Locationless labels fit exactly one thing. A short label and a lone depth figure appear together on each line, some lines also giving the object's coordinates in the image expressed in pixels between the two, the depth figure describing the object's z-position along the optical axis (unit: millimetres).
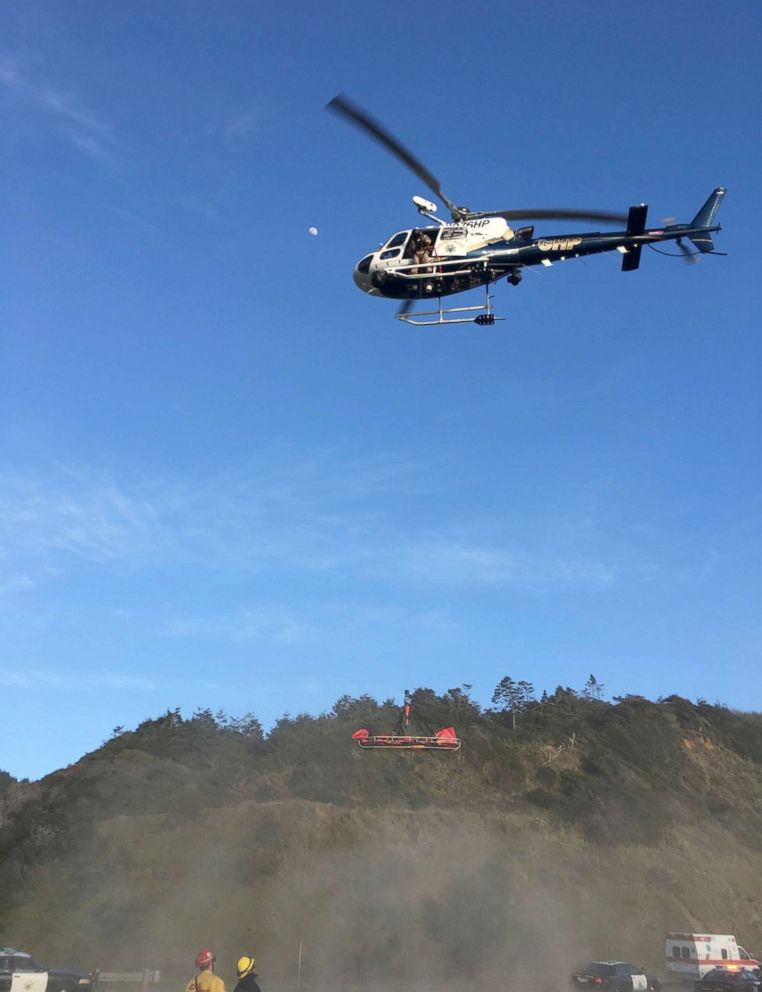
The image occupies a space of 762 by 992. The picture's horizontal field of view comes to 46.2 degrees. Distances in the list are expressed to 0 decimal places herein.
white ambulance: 29516
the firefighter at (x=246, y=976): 8422
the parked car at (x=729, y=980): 25781
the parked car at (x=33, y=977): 21078
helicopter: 26047
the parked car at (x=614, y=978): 26656
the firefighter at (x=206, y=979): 7887
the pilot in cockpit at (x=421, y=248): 26797
